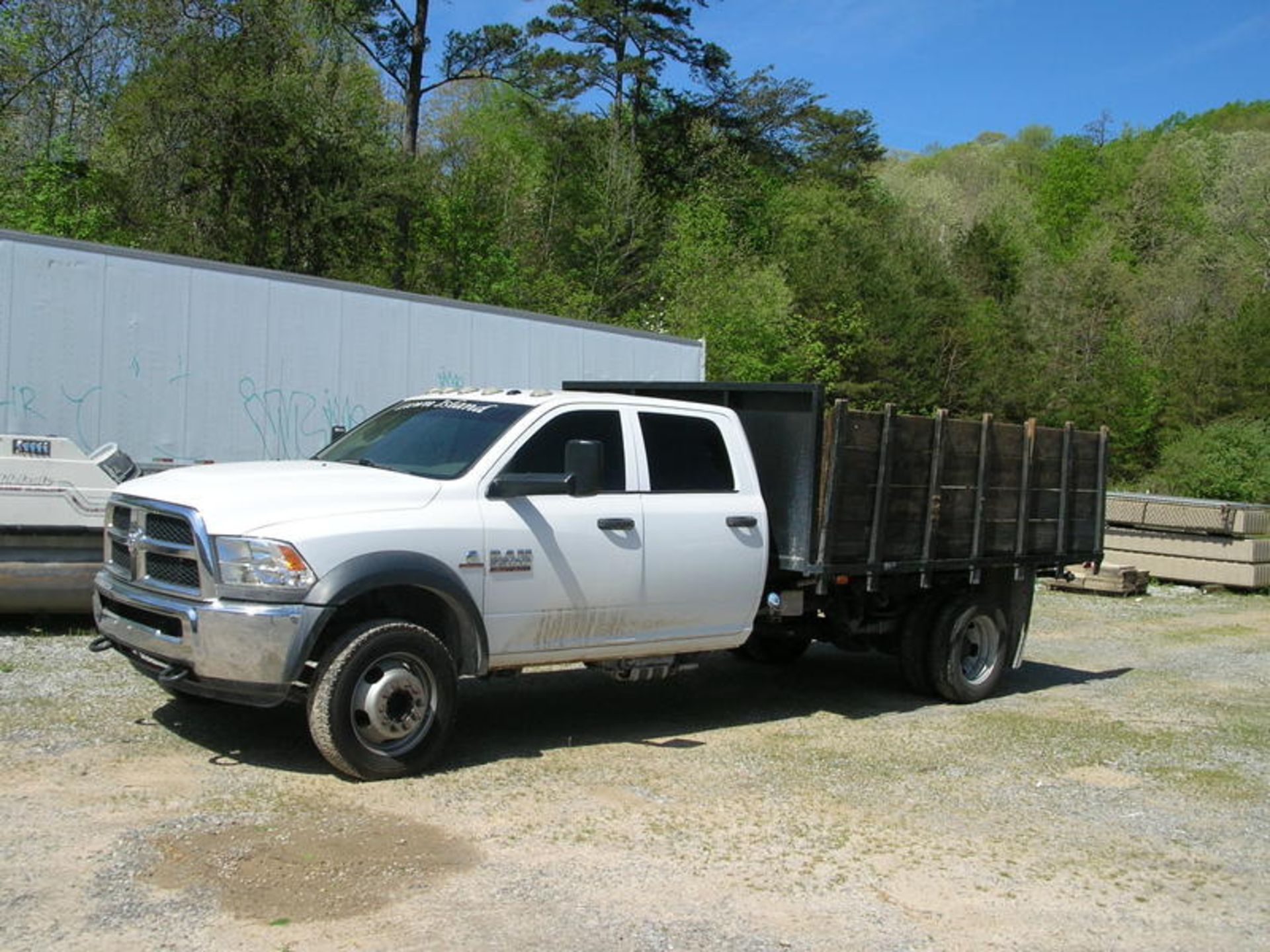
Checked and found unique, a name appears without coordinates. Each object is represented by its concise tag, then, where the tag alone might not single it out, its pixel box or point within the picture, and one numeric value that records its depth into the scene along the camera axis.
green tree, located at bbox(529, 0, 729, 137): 36.62
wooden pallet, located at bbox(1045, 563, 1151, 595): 16.73
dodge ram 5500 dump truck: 5.83
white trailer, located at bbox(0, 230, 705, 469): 10.48
